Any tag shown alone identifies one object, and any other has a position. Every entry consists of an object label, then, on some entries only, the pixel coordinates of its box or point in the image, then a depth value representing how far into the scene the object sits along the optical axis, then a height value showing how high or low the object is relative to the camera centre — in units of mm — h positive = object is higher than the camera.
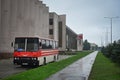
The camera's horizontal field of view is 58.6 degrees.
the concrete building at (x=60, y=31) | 35039 +4147
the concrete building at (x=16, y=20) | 16959 +4006
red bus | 9337 -760
